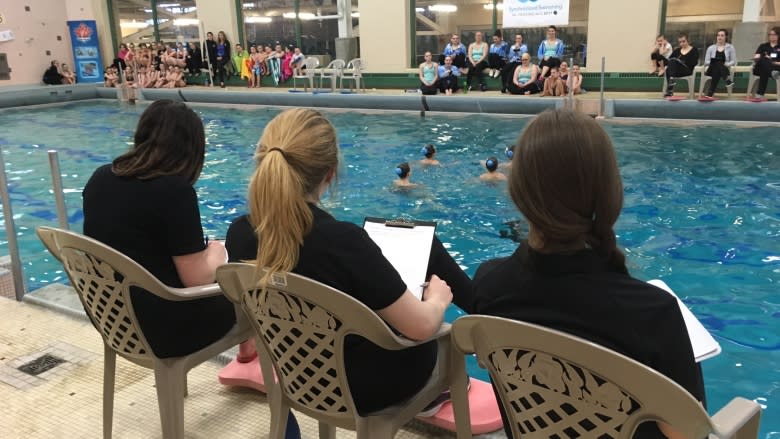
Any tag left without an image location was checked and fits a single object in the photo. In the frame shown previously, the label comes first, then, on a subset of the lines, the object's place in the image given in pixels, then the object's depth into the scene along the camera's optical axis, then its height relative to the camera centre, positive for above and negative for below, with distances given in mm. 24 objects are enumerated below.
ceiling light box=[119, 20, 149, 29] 22250 +1099
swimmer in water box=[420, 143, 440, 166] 7817 -1208
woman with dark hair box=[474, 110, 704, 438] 1306 -424
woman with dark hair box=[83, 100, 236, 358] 2105 -502
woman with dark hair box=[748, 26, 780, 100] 11023 -312
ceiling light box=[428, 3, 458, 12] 16672 +1037
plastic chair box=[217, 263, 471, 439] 1597 -747
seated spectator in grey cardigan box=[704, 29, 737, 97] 11433 -261
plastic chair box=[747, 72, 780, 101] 11281 -685
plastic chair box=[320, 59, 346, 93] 15594 -406
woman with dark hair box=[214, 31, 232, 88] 18422 +48
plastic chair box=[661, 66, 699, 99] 11703 -624
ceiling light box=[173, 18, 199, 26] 20831 +1082
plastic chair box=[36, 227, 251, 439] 2010 -780
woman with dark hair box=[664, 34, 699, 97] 11844 -295
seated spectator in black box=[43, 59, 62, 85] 19844 -425
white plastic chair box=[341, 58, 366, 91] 15609 -425
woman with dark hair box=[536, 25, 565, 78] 13219 -90
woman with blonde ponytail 1681 -486
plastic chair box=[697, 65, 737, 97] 11438 -586
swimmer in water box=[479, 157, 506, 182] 7145 -1332
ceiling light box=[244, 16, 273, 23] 19359 +1005
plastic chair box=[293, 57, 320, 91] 15773 -338
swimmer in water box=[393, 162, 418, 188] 7077 -1294
